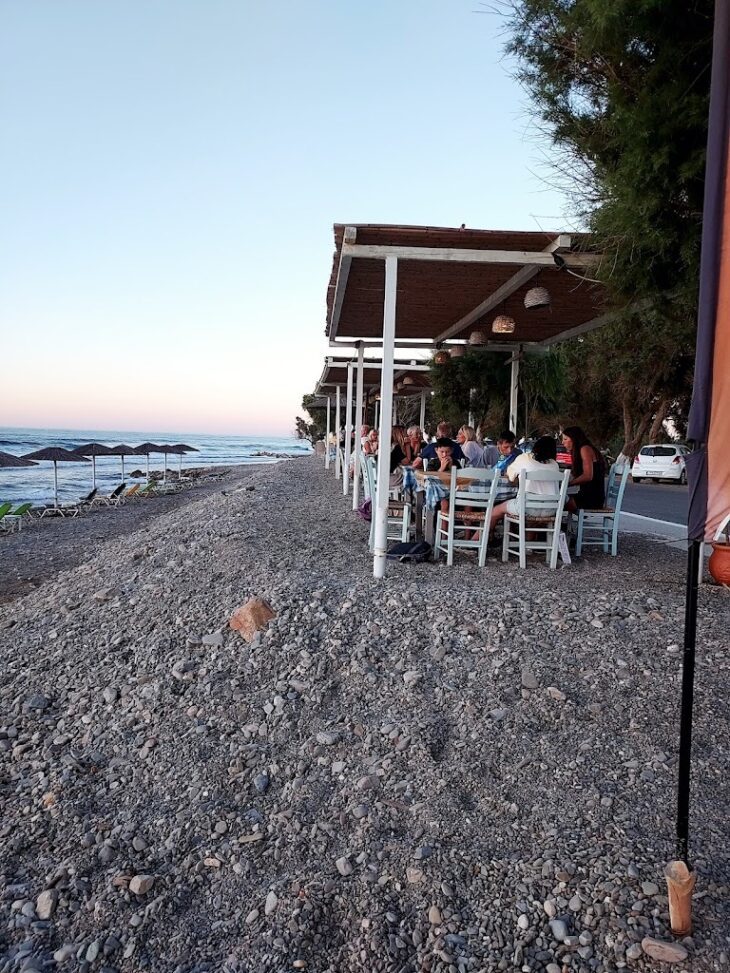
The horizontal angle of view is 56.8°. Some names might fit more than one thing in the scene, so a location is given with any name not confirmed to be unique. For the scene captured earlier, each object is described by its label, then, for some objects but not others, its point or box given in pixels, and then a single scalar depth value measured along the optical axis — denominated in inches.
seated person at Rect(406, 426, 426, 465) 358.6
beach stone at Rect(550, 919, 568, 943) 81.2
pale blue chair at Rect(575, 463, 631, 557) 245.9
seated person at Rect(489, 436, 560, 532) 215.5
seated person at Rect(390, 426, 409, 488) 354.1
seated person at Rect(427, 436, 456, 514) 269.0
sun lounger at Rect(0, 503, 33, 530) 555.8
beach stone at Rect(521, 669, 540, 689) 133.2
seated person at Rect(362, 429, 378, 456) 386.9
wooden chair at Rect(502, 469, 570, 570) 212.5
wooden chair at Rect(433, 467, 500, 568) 214.5
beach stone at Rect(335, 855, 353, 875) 93.7
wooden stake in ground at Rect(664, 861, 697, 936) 77.0
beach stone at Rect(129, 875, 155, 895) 92.3
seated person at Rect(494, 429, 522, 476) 291.7
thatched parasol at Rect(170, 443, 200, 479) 1028.7
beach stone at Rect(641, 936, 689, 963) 76.5
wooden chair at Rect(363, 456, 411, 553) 242.4
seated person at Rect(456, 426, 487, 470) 327.0
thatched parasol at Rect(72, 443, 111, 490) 716.0
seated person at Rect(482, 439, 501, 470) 343.2
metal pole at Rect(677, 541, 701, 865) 73.0
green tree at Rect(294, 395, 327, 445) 1783.7
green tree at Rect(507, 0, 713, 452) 145.7
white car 825.5
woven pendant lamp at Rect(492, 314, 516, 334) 285.1
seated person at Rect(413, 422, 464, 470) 284.7
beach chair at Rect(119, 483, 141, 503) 823.3
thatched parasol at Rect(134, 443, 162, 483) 902.4
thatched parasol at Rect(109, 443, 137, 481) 750.1
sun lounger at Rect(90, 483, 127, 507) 749.9
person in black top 248.7
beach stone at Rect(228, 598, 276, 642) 159.6
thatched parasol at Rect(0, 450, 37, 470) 568.2
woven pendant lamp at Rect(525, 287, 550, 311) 226.8
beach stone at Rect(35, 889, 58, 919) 89.5
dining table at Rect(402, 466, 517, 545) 226.4
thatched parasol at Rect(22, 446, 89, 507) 660.1
